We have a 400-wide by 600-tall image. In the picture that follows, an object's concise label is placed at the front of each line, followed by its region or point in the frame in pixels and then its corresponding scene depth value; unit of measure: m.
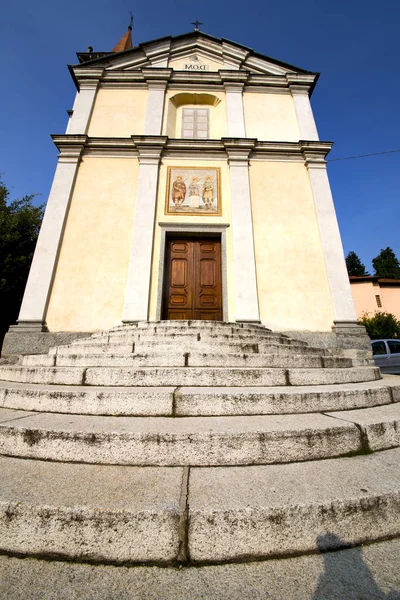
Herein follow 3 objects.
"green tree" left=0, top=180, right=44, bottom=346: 10.49
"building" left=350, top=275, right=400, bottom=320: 22.18
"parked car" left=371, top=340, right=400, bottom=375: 8.18
